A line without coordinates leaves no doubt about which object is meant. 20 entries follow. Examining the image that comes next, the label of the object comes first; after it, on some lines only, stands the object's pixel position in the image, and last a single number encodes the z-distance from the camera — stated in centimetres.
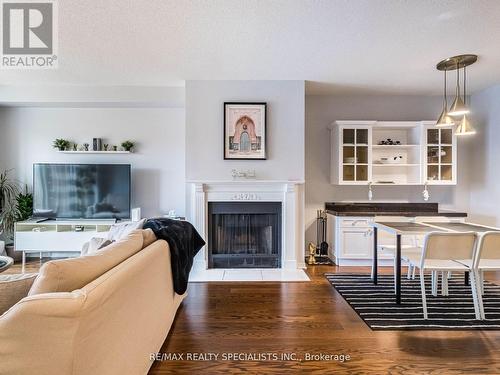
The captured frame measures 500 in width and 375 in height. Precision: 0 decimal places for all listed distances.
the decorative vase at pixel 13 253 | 401
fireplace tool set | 414
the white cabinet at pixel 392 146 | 417
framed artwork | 380
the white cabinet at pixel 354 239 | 392
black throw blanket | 221
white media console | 375
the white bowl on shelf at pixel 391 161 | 431
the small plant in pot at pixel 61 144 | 418
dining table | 264
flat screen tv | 404
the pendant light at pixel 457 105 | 279
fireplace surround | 377
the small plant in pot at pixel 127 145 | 424
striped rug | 233
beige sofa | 87
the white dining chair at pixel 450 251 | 232
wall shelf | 417
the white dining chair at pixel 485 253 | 232
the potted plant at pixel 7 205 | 417
